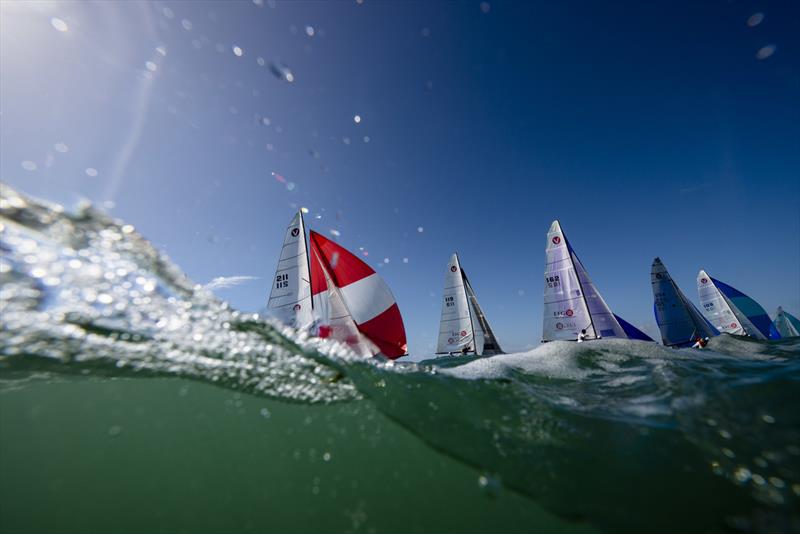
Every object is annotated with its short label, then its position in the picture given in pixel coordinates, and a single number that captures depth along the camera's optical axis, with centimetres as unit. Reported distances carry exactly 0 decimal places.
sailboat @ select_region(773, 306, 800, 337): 2506
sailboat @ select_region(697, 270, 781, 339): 1947
